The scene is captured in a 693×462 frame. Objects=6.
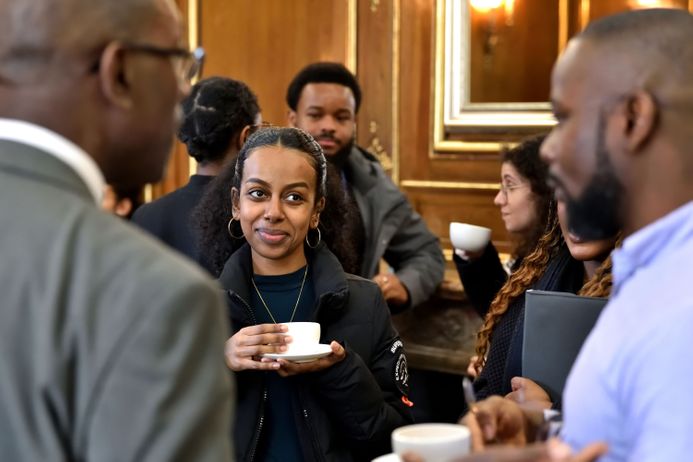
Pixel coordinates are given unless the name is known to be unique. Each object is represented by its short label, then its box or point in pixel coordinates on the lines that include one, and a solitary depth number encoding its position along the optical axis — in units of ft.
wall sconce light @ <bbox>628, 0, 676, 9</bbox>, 12.50
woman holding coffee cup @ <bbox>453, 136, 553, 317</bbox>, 9.15
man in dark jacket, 11.72
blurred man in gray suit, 3.23
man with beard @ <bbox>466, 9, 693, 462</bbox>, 3.72
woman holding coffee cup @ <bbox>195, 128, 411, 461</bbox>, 7.10
